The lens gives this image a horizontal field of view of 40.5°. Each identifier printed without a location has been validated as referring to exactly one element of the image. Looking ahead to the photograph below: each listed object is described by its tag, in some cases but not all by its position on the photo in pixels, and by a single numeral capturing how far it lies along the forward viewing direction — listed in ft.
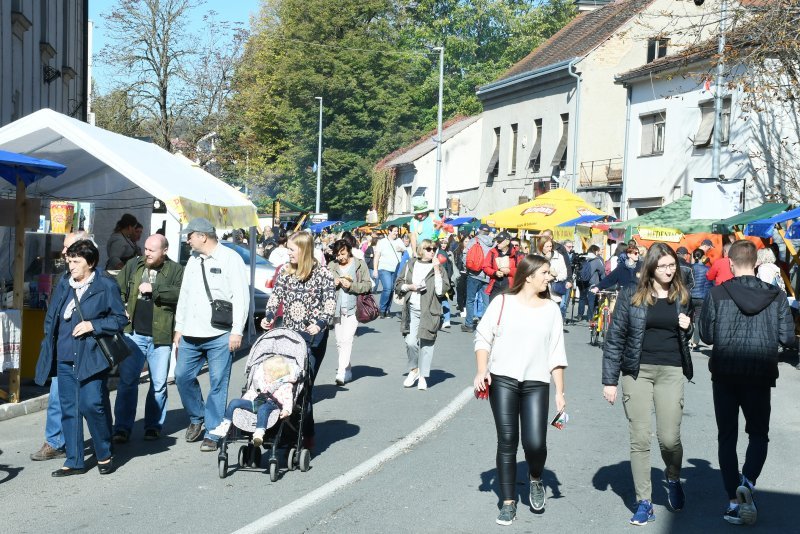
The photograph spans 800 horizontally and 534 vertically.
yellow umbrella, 86.99
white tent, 39.55
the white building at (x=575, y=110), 132.77
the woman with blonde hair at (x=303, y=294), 29.71
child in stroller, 26.04
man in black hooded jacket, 22.62
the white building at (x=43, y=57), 65.41
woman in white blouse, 22.44
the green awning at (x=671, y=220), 81.87
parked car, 66.80
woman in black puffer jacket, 22.59
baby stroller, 26.11
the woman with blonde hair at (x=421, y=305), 42.27
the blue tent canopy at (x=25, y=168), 33.12
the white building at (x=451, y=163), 196.34
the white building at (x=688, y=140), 100.37
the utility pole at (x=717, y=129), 84.33
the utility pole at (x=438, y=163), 147.33
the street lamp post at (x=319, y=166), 209.24
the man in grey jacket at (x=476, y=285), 66.64
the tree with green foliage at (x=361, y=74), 215.10
